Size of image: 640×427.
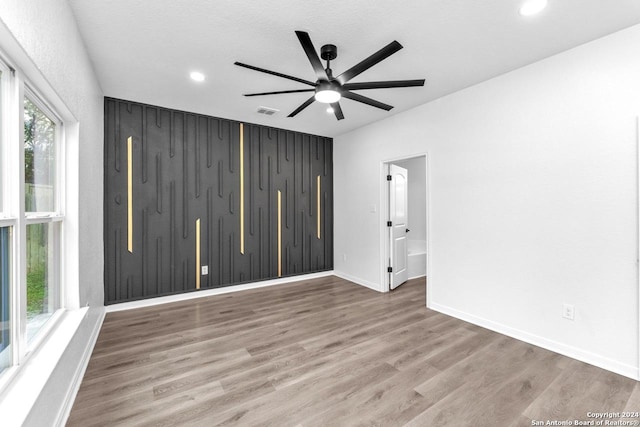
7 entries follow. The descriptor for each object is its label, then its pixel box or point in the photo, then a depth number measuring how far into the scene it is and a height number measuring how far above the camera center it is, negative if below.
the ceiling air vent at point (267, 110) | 3.89 +1.47
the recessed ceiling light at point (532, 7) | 1.94 +1.46
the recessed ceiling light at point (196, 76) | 2.92 +1.48
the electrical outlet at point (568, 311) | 2.49 -0.91
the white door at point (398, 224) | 4.57 -0.21
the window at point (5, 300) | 1.27 -0.40
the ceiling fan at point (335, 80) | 1.86 +1.06
